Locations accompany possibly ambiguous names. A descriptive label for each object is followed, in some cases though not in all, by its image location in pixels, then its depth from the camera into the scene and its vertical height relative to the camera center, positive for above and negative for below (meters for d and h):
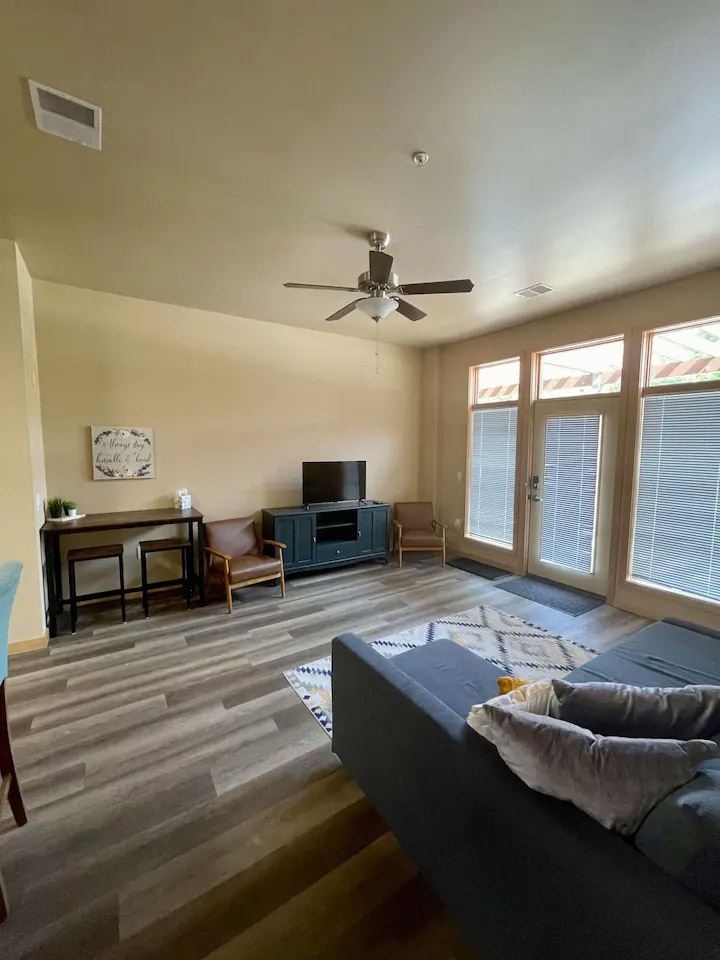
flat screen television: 4.77 -0.45
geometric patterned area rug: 2.57 -1.56
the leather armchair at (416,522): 5.18 -1.06
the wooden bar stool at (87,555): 3.28 -0.96
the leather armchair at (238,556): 3.75 -1.16
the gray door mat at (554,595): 3.88 -1.56
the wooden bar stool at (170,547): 3.63 -1.00
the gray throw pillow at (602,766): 0.90 -0.76
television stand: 4.47 -1.06
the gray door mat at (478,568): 4.82 -1.57
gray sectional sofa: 0.76 -0.96
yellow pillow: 1.57 -0.95
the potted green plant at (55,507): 3.51 -0.57
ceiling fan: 2.48 +1.04
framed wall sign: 3.83 -0.10
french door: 4.00 -0.48
